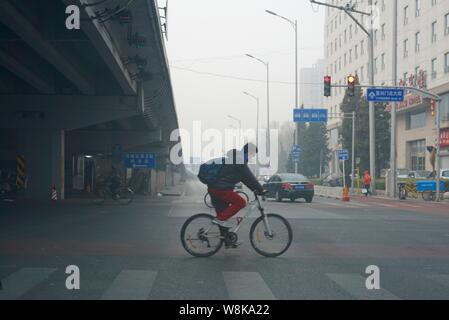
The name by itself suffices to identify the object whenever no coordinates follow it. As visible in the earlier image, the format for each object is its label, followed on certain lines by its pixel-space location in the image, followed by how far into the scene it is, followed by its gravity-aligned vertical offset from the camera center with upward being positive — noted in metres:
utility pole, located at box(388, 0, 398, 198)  35.94 +2.22
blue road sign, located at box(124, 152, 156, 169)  42.41 +0.35
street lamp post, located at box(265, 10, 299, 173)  55.01 +9.91
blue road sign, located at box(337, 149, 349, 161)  47.25 +0.91
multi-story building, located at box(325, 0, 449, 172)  49.16 +9.58
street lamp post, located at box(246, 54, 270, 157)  69.53 +5.41
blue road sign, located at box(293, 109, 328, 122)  49.51 +4.07
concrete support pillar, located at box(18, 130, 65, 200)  30.16 +0.17
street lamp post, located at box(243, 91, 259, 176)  85.50 +4.26
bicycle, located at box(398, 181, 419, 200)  35.44 -1.20
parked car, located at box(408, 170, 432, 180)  43.66 -0.45
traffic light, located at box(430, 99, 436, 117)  33.91 +3.28
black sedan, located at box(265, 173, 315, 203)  30.27 -0.98
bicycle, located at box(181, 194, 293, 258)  9.96 -1.10
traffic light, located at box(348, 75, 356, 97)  29.42 +3.83
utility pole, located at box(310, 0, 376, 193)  37.07 +2.30
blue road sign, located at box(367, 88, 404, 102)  31.58 +3.63
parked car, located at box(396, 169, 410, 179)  48.04 -0.40
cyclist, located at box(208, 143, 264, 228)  9.91 -0.32
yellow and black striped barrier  30.66 -0.21
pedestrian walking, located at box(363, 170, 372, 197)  40.94 -0.98
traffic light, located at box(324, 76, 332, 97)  29.86 +3.84
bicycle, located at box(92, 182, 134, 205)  28.96 -1.41
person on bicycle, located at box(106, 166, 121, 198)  29.20 -0.92
